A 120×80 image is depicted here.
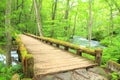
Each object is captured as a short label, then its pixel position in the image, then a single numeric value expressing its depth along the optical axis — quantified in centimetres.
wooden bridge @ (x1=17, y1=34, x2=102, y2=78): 256
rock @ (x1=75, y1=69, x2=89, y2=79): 283
